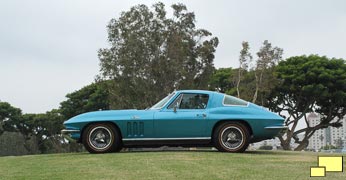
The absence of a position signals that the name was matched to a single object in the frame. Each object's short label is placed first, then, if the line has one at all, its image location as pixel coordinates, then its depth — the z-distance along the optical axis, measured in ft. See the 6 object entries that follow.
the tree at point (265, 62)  98.58
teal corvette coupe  36.68
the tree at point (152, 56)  88.53
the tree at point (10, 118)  173.78
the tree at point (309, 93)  115.34
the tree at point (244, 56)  99.04
